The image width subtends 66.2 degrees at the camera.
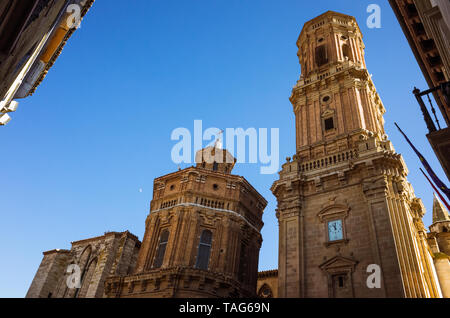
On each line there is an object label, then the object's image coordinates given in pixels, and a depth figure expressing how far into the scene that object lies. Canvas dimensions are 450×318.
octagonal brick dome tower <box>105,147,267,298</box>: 23.91
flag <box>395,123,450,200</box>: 11.55
